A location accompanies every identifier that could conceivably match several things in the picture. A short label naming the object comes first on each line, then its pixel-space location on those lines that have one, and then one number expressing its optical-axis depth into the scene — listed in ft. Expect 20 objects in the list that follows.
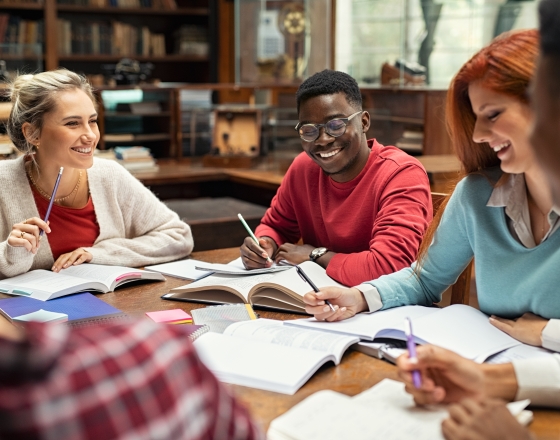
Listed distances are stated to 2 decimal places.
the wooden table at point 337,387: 3.81
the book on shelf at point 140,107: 16.09
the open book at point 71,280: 6.23
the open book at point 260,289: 5.71
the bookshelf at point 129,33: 20.06
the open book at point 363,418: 3.49
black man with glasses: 6.42
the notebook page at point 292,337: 4.65
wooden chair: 6.72
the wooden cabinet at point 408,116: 14.33
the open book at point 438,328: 4.57
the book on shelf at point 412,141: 14.48
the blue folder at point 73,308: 5.52
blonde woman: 7.41
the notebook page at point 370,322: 4.94
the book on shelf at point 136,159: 14.88
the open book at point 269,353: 4.22
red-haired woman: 4.62
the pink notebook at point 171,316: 5.49
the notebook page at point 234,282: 5.93
